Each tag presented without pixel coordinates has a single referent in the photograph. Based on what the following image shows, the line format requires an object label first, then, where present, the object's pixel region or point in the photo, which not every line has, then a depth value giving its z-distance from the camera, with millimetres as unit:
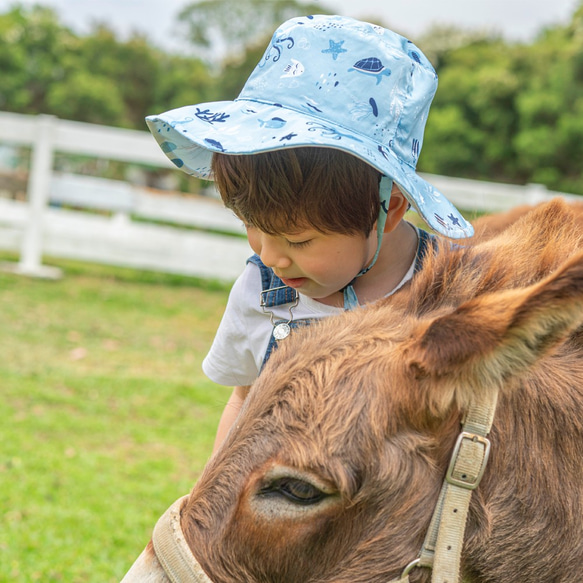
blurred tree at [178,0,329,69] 63844
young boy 1988
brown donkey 1523
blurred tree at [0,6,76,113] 39594
